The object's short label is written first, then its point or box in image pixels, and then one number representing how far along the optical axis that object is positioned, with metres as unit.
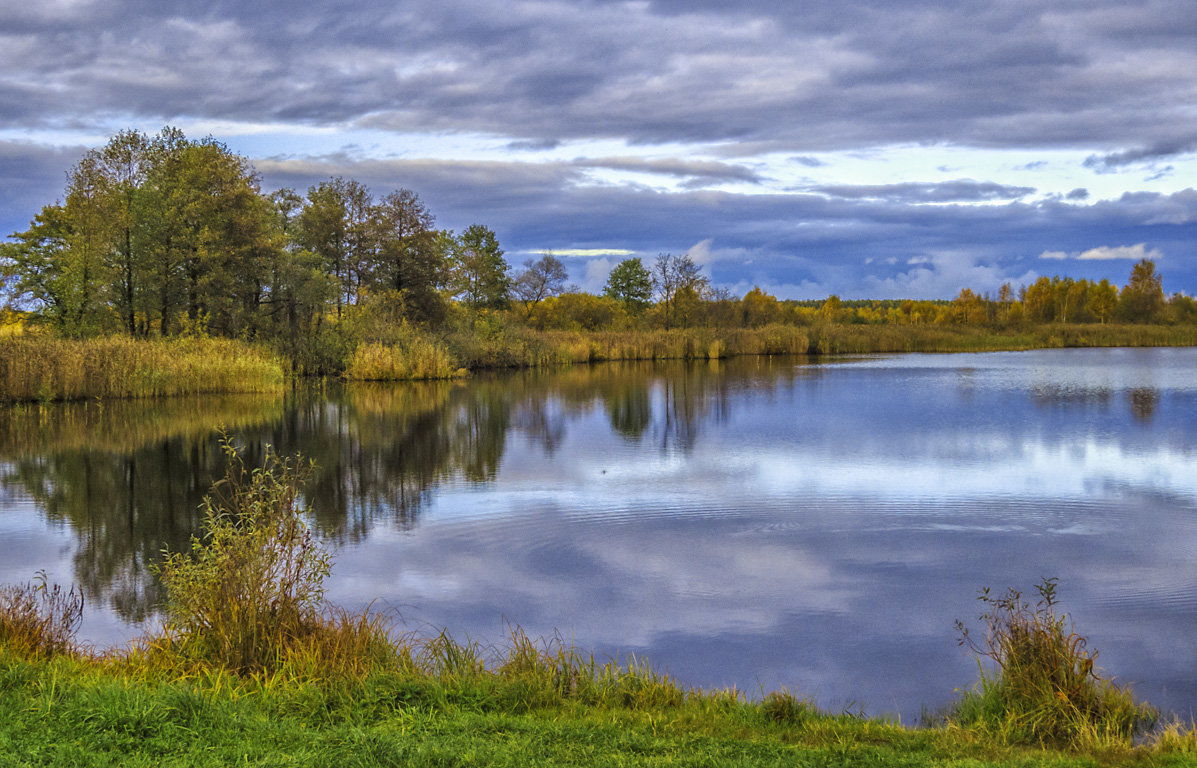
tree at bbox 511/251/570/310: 62.09
